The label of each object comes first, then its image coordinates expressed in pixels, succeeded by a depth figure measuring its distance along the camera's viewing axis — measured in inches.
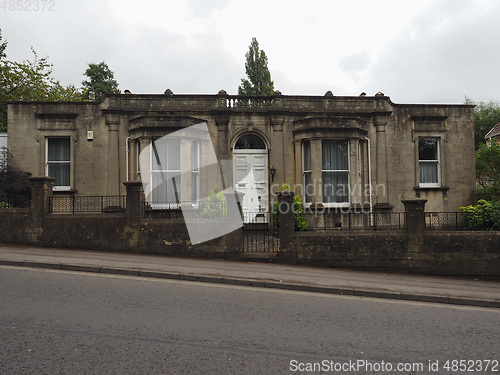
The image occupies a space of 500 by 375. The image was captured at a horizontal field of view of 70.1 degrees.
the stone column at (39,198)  435.5
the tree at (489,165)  665.6
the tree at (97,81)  1590.8
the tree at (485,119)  1658.0
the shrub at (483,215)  510.3
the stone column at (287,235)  400.8
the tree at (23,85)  922.1
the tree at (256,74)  1482.5
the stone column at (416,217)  405.7
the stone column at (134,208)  419.8
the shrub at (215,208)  434.6
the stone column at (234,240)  410.0
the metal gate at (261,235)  425.8
